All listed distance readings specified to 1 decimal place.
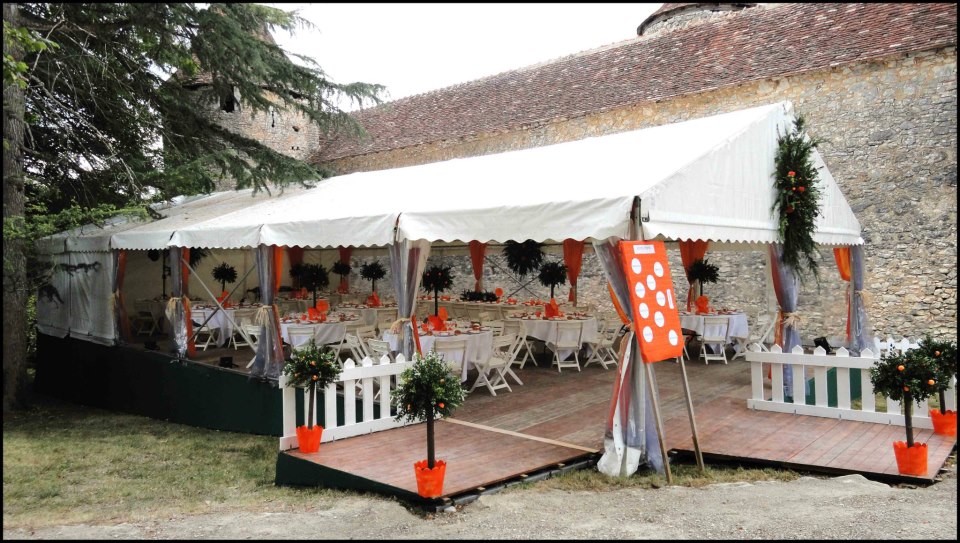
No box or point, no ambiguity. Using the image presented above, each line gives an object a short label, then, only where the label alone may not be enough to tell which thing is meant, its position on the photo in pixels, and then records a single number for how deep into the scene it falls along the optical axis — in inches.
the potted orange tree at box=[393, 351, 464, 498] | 155.3
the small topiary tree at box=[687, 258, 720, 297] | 398.6
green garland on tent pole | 251.3
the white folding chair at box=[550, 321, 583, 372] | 328.5
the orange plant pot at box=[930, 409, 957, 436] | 204.1
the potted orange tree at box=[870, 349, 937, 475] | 167.6
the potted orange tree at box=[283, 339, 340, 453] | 190.2
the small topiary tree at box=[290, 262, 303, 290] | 604.1
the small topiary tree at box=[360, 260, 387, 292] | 549.3
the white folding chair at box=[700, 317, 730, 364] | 351.3
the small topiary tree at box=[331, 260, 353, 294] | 616.1
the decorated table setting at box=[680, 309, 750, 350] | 353.4
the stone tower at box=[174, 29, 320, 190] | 733.3
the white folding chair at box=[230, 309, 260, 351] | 390.9
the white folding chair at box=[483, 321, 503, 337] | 332.7
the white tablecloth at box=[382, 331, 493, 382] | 267.7
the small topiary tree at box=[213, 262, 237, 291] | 518.0
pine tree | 334.3
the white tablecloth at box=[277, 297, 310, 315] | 479.6
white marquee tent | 179.6
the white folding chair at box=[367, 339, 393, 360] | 250.0
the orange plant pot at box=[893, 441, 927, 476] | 167.0
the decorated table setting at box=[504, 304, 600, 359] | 331.3
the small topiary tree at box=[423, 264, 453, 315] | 316.5
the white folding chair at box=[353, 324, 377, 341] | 320.7
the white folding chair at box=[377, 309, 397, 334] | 398.9
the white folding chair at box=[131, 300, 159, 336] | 469.7
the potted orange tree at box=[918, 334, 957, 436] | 177.5
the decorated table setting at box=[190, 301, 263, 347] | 401.1
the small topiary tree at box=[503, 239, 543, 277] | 458.6
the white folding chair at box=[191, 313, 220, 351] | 393.4
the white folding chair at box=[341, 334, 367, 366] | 287.7
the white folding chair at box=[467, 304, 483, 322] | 441.7
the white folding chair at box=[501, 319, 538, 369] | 329.4
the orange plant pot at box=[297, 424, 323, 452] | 189.2
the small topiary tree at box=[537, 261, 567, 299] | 422.0
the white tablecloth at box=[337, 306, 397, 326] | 393.4
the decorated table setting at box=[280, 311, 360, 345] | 333.1
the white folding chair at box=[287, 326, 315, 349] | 329.4
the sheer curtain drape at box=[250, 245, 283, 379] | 271.7
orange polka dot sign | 170.7
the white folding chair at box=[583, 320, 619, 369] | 337.3
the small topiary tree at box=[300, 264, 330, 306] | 430.9
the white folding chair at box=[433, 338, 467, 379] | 261.7
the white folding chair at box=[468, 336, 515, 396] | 272.4
